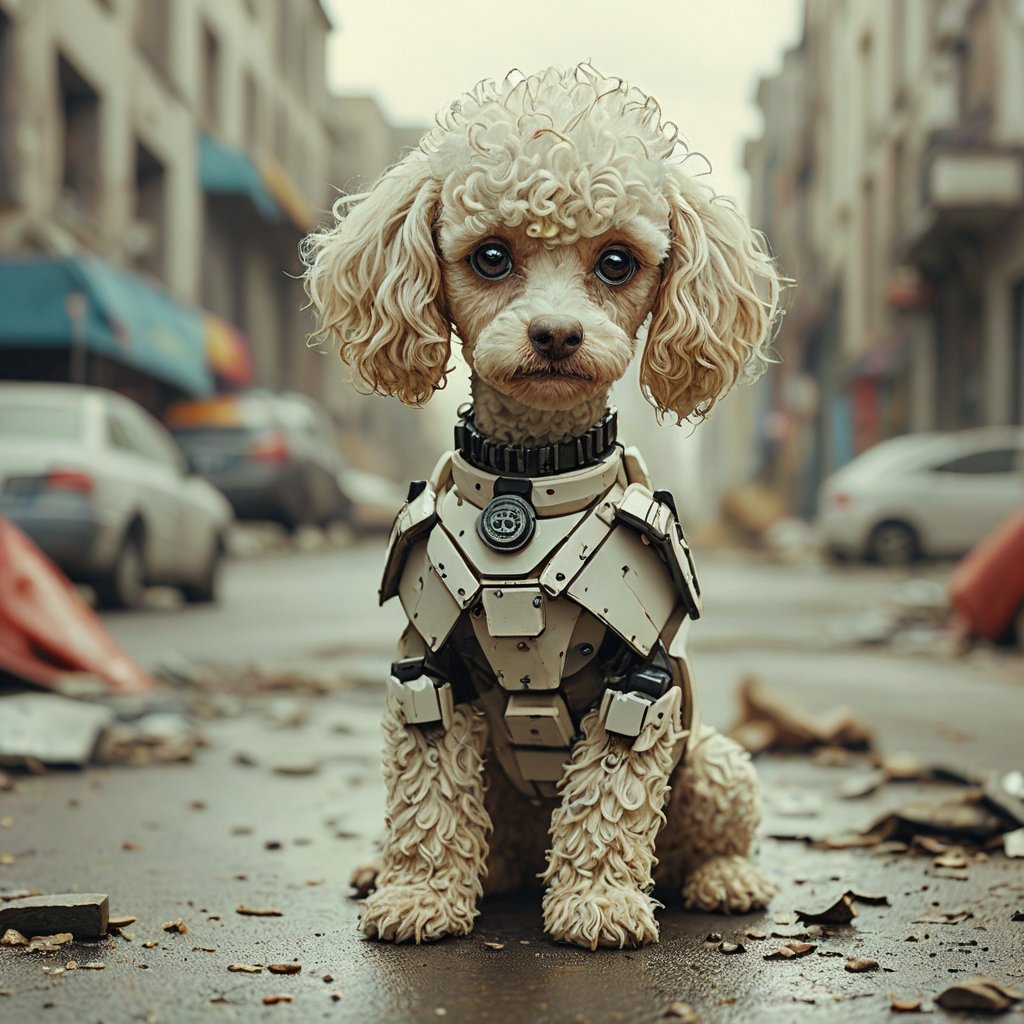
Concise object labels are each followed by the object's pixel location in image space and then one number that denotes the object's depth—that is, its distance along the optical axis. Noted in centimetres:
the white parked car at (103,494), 942
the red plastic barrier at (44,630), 589
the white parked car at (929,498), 1611
